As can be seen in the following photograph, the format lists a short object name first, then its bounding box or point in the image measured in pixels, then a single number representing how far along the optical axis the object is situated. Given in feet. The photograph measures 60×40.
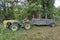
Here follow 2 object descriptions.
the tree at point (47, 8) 13.71
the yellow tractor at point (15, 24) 10.83
